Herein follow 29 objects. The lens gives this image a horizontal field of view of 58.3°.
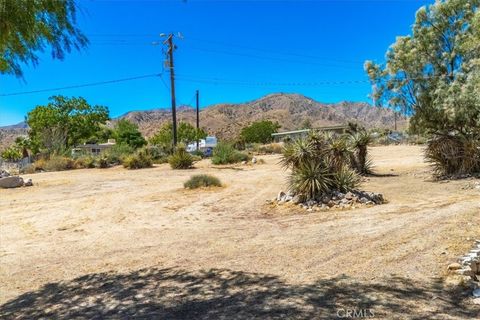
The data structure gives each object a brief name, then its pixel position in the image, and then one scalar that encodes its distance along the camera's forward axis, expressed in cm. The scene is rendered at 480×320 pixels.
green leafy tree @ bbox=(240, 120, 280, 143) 8256
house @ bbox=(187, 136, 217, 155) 6031
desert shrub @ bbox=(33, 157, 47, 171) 3167
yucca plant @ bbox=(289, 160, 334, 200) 1173
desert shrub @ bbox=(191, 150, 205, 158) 3891
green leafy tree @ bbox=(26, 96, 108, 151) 4806
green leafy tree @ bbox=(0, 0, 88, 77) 463
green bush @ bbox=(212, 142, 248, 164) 2962
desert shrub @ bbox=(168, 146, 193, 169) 2717
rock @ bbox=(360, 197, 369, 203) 1125
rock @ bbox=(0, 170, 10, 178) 2348
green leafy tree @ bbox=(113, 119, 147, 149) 6278
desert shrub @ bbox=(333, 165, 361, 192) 1196
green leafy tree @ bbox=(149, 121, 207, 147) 5631
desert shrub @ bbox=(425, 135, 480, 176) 1543
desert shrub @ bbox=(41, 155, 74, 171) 3102
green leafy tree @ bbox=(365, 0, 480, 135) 1530
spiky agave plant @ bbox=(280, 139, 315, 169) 1229
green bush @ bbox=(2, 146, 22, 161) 5781
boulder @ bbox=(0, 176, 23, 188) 2005
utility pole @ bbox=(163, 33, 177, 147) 3194
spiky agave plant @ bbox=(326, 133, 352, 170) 1275
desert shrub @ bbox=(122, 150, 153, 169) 2905
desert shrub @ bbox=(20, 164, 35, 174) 3108
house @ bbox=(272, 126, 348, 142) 8061
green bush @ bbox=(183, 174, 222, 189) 1688
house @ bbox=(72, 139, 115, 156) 6265
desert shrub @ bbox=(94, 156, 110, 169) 3156
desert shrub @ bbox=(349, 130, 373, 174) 1850
